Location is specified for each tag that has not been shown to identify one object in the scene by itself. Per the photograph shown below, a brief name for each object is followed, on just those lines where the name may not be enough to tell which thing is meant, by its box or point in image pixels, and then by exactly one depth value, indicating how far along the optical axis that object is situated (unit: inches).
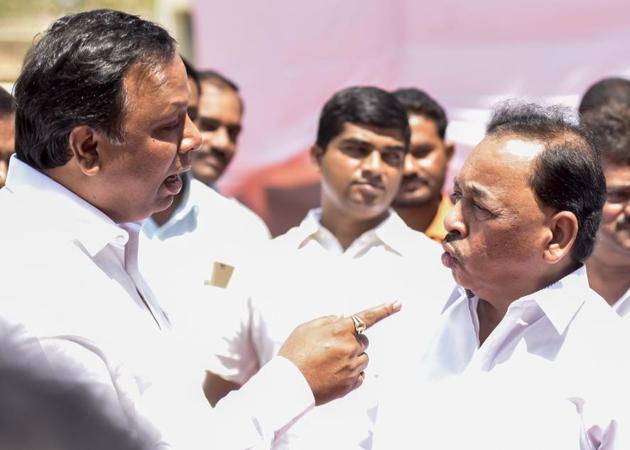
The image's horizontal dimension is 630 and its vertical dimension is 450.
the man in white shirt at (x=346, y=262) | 109.7
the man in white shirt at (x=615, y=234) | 112.0
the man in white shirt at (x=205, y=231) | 125.8
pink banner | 177.6
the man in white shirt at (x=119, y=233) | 62.2
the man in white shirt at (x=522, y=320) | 70.9
